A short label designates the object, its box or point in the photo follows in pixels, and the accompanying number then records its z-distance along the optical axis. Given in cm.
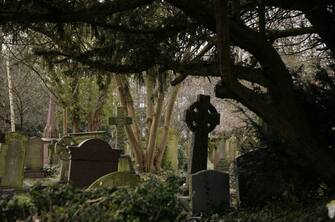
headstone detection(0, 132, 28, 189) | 1252
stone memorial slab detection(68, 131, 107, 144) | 1552
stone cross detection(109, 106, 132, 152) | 1578
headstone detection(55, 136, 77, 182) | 1463
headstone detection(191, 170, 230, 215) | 727
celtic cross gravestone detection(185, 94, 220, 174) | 929
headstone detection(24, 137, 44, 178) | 1645
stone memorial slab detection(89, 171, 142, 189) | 823
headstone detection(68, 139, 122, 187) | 1124
